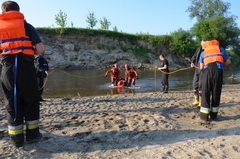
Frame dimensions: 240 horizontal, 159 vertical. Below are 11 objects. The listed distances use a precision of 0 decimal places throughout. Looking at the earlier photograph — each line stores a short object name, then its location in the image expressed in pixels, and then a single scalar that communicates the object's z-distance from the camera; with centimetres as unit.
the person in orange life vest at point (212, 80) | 548
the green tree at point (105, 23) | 5234
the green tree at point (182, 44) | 3928
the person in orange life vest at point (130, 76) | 1498
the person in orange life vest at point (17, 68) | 375
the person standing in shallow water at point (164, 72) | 1127
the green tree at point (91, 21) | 5209
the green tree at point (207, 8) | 5253
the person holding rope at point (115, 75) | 1531
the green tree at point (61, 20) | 4112
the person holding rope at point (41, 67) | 803
